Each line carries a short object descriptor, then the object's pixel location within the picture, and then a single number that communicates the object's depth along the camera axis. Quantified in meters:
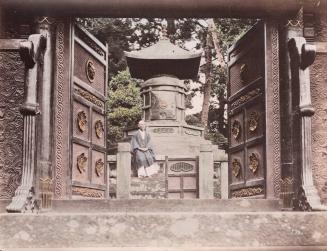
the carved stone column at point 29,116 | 5.69
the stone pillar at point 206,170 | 15.39
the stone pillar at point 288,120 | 6.33
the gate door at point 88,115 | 7.25
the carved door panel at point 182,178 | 15.57
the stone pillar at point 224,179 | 17.41
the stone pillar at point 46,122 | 6.10
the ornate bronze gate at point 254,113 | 6.69
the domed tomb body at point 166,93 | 19.80
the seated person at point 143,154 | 16.19
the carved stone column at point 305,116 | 5.80
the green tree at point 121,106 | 25.06
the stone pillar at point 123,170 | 14.23
